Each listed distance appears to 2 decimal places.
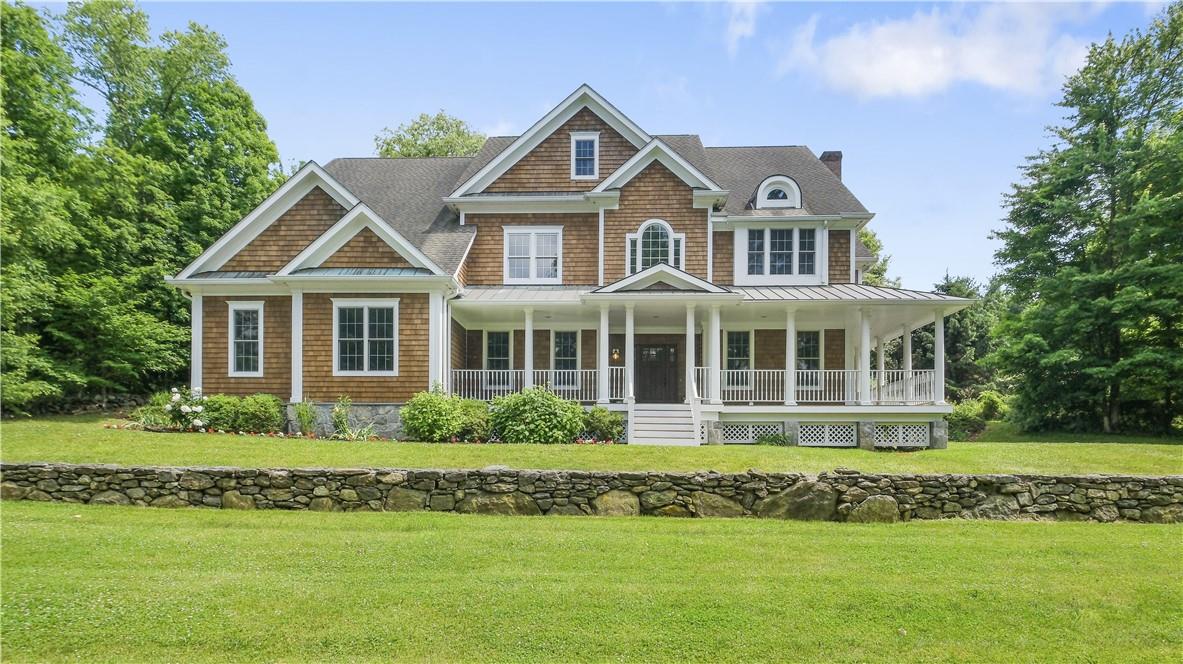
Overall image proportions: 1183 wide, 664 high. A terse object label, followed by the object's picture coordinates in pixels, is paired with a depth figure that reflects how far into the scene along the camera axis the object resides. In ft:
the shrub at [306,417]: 51.85
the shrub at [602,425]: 50.65
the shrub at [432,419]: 48.98
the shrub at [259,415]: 50.52
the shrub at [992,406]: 93.76
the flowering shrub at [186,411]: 48.85
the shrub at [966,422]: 87.76
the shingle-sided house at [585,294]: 53.98
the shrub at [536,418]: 48.03
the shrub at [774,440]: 54.19
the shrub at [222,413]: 49.98
